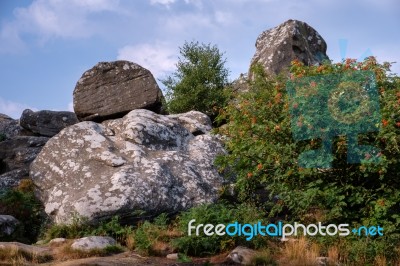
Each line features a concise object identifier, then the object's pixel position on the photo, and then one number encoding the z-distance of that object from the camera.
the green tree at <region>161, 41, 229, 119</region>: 21.27
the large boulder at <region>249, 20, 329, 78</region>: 17.77
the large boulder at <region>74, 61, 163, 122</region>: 16.83
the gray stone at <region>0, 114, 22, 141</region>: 25.52
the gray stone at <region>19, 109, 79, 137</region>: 22.64
